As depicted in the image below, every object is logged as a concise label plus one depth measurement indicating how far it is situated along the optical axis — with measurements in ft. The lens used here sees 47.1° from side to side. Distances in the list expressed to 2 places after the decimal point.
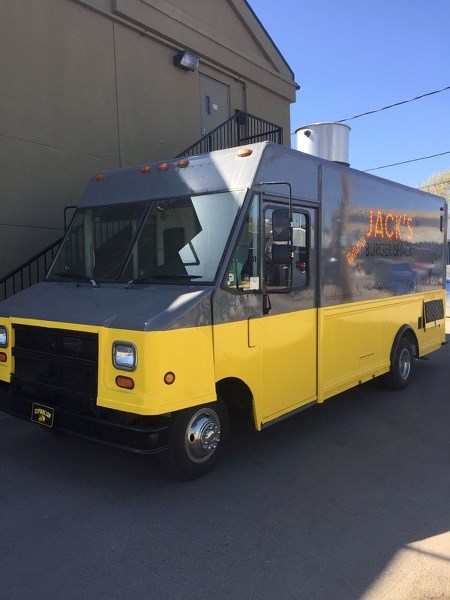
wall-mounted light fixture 31.55
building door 34.65
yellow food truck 12.53
